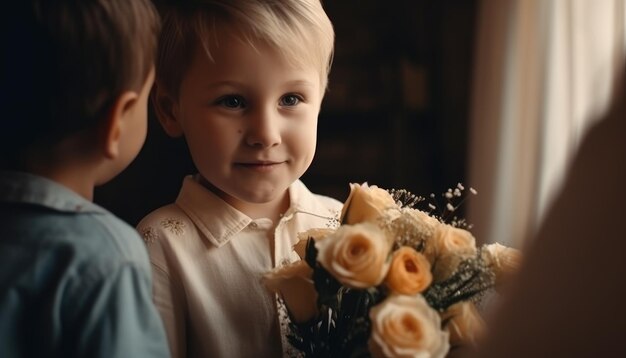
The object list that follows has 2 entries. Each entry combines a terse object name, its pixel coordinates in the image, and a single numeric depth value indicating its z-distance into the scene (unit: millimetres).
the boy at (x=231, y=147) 1147
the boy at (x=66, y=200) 826
